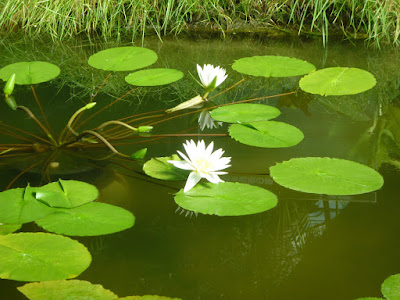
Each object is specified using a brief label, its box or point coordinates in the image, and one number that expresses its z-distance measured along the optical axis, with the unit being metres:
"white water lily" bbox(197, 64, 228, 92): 3.59
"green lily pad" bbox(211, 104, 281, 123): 3.52
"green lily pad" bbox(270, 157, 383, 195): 3.18
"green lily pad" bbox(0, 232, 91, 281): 2.91
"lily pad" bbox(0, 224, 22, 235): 3.04
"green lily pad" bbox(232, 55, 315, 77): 3.86
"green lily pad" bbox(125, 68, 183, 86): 3.77
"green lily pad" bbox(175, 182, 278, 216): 3.10
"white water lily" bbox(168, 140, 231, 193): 3.16
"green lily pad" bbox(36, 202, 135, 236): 3.04
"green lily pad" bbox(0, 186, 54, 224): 3.07
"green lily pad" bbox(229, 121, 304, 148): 3.39
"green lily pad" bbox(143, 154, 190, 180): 3.24
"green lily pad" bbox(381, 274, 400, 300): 2.88
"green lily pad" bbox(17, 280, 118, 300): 2.86
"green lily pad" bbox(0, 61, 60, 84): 3.75
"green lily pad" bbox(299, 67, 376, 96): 3.71
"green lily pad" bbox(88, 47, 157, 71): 3.87
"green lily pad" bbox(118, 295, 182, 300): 2.86
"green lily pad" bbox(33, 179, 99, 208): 3.12
